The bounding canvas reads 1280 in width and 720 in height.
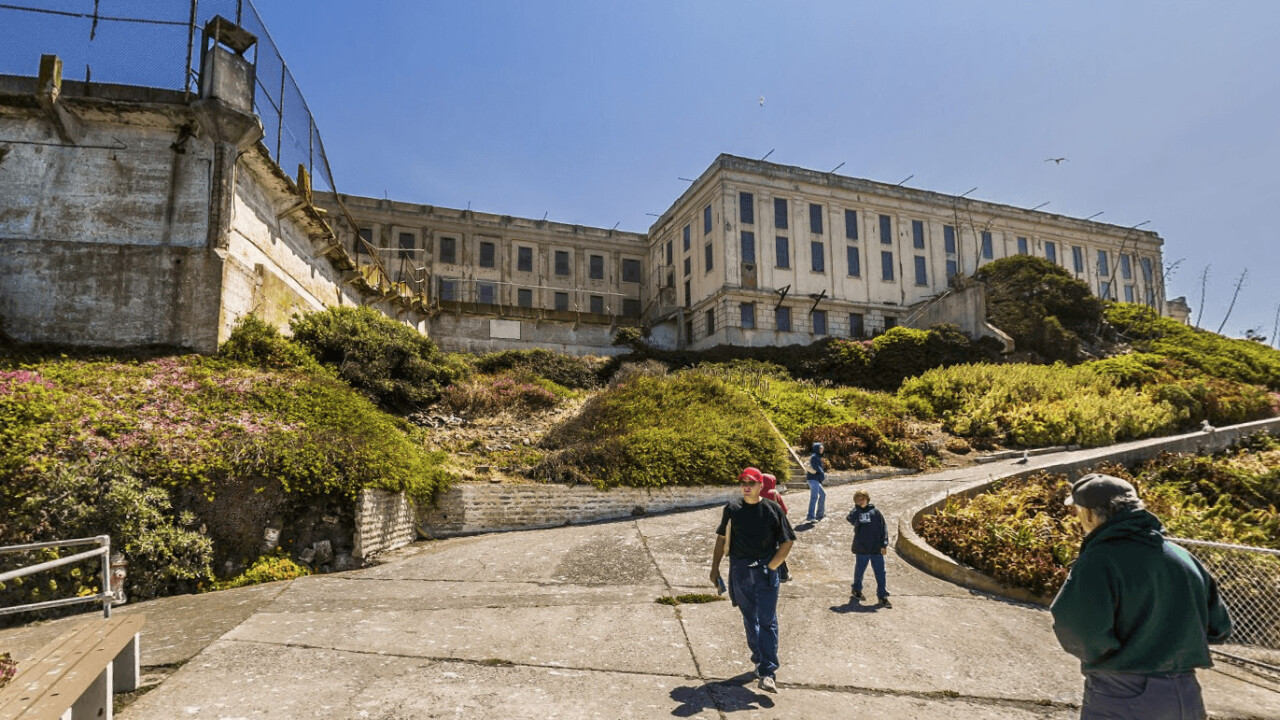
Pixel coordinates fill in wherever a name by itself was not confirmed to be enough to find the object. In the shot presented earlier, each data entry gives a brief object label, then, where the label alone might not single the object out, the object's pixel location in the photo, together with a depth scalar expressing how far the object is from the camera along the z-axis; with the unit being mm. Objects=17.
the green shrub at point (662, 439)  12875
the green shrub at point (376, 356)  15492
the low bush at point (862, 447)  16047
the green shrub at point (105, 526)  7059
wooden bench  2973
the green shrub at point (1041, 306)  29328
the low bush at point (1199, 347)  24922
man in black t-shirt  4895
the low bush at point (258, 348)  12617
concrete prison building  33750
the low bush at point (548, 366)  23234
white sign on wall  32562
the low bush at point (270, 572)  8039
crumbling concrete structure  12031
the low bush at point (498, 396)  17062
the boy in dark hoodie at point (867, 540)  7176
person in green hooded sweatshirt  2623
